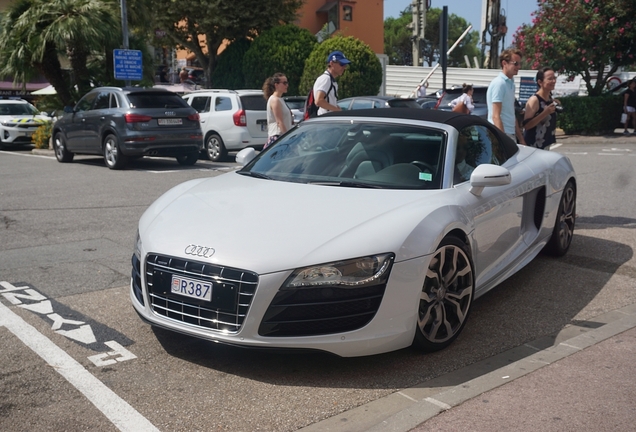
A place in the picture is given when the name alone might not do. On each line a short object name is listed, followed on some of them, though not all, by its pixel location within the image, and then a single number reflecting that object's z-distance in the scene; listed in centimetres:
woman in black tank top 837
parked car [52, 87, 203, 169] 1462
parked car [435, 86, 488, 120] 1850
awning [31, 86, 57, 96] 3376
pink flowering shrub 2123
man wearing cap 873
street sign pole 2070
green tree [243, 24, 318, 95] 2905
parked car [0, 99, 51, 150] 2178
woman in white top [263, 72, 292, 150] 886
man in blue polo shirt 794
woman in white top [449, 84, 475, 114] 1477
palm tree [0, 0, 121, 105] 2109
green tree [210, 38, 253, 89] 3109
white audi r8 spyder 400
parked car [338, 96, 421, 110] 1698
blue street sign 2075
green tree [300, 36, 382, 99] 2733
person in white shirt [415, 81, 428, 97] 3203
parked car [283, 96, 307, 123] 1845
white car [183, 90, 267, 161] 1670
